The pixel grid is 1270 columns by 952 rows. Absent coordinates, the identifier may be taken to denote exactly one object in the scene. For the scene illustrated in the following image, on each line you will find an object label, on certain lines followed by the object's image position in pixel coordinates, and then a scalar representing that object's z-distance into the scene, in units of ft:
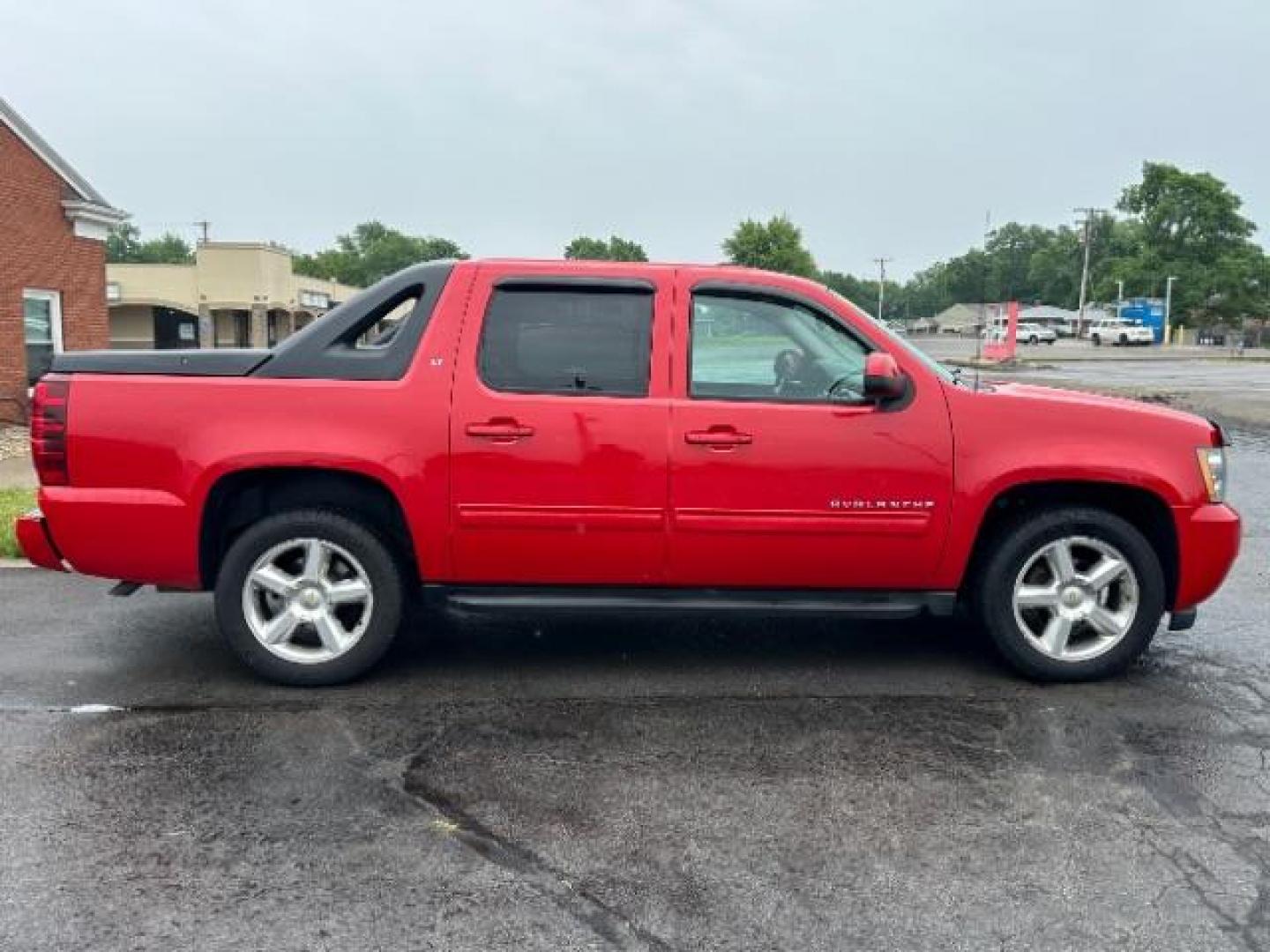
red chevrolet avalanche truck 14.94
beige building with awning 127.03
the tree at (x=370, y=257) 377.71
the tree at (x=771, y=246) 252.62
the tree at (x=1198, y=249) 277.64
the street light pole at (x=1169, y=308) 272.72
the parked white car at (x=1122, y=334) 239.50
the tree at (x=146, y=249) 359.25
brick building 55.36
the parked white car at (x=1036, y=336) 251.39
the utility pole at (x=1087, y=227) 305.12
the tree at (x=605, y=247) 259.97
